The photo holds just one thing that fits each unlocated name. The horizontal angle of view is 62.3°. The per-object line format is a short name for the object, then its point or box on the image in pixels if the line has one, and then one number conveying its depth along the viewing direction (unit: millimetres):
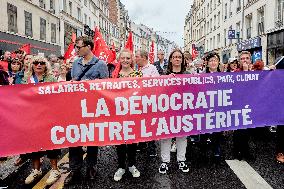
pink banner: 3071
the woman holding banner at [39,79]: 3294
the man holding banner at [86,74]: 3281
